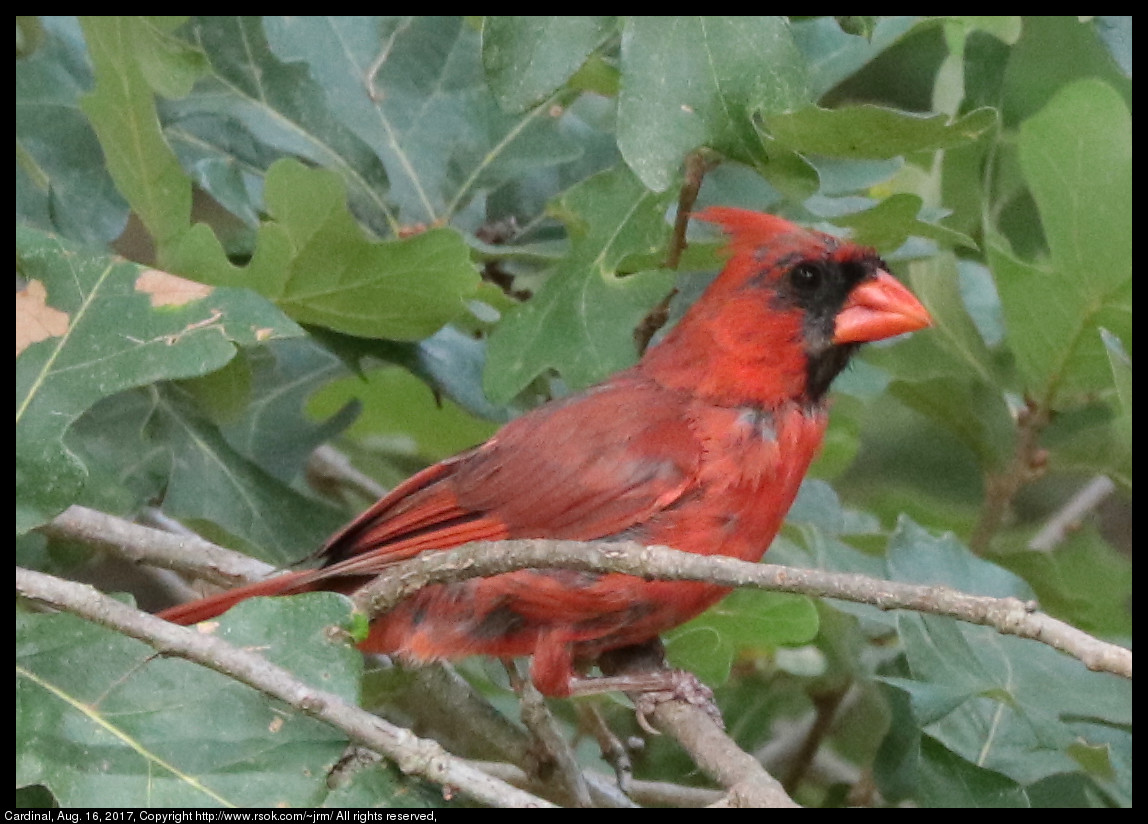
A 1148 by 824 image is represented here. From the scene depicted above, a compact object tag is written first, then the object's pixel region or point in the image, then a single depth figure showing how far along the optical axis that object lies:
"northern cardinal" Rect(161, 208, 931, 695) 4.20
